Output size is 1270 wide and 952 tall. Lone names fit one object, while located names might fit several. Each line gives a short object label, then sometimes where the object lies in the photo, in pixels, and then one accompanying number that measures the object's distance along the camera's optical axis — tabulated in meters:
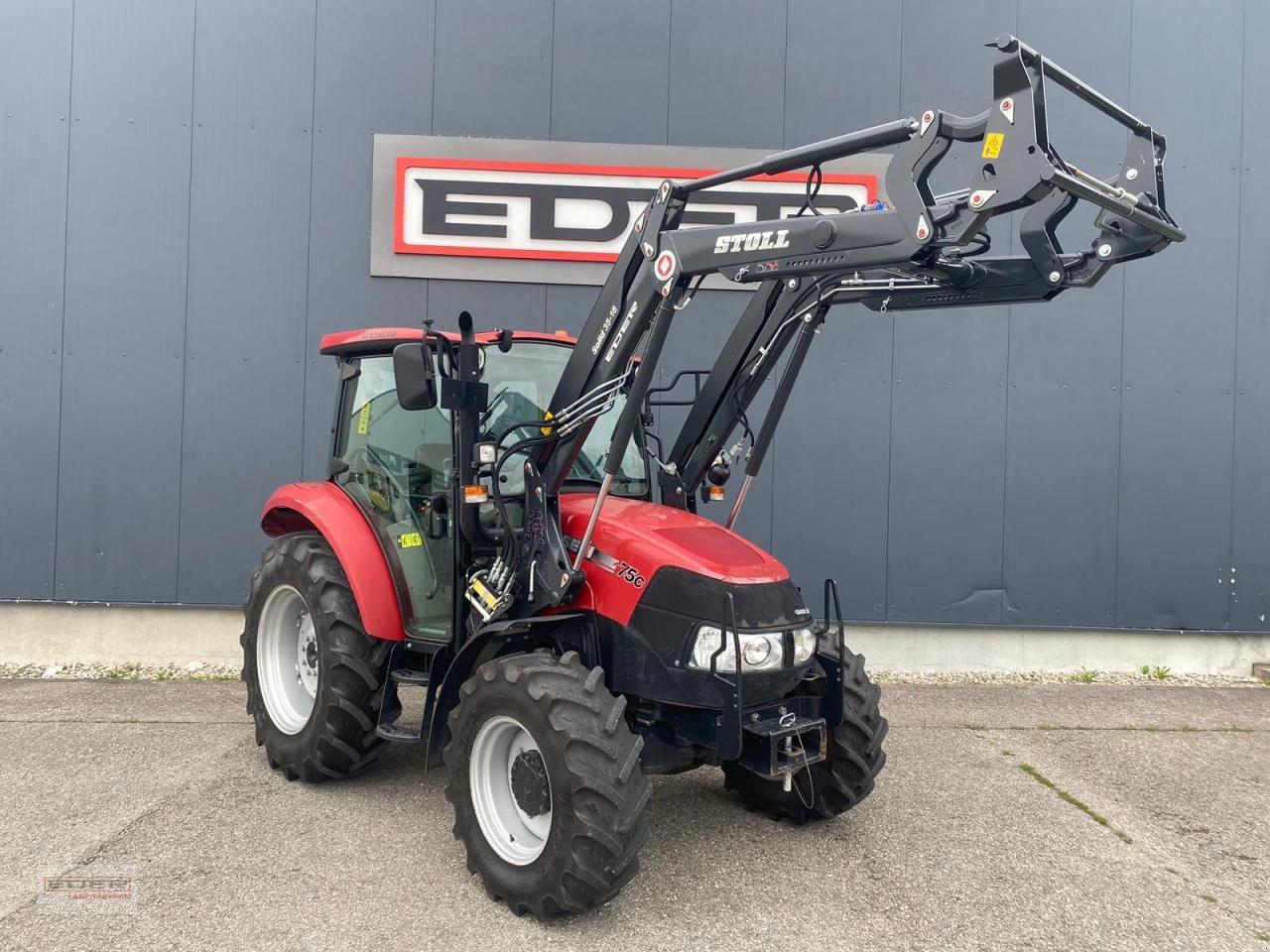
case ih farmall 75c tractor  3.07
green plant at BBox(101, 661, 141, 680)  6.73
